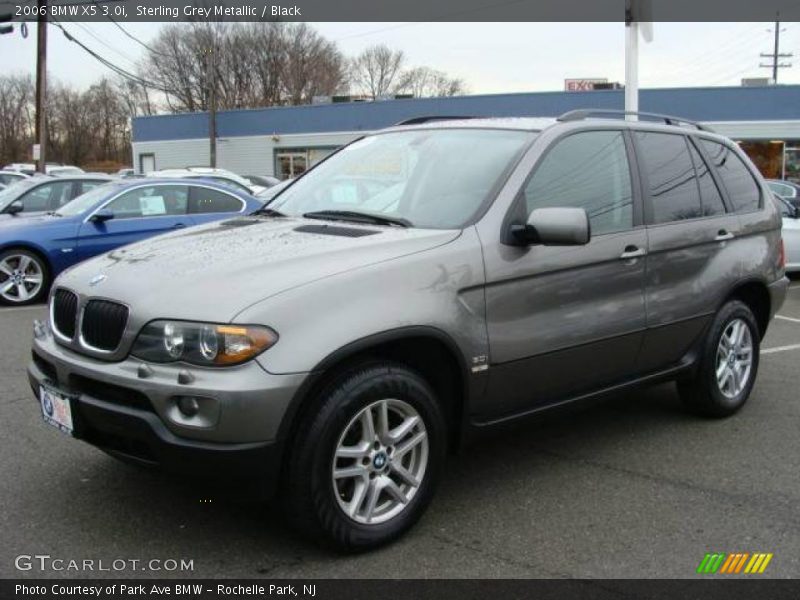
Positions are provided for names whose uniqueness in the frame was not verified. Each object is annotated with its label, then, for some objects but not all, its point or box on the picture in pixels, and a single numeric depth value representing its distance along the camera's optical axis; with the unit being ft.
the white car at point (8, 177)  64.90
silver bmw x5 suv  9.55
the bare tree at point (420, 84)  272.92
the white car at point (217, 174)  52.34
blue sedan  30.58
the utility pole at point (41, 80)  77.05
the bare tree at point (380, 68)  268.21
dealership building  103.24
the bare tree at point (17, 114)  236.84
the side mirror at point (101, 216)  30.96
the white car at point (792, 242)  36.50
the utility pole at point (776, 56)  202.98
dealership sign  123.03
